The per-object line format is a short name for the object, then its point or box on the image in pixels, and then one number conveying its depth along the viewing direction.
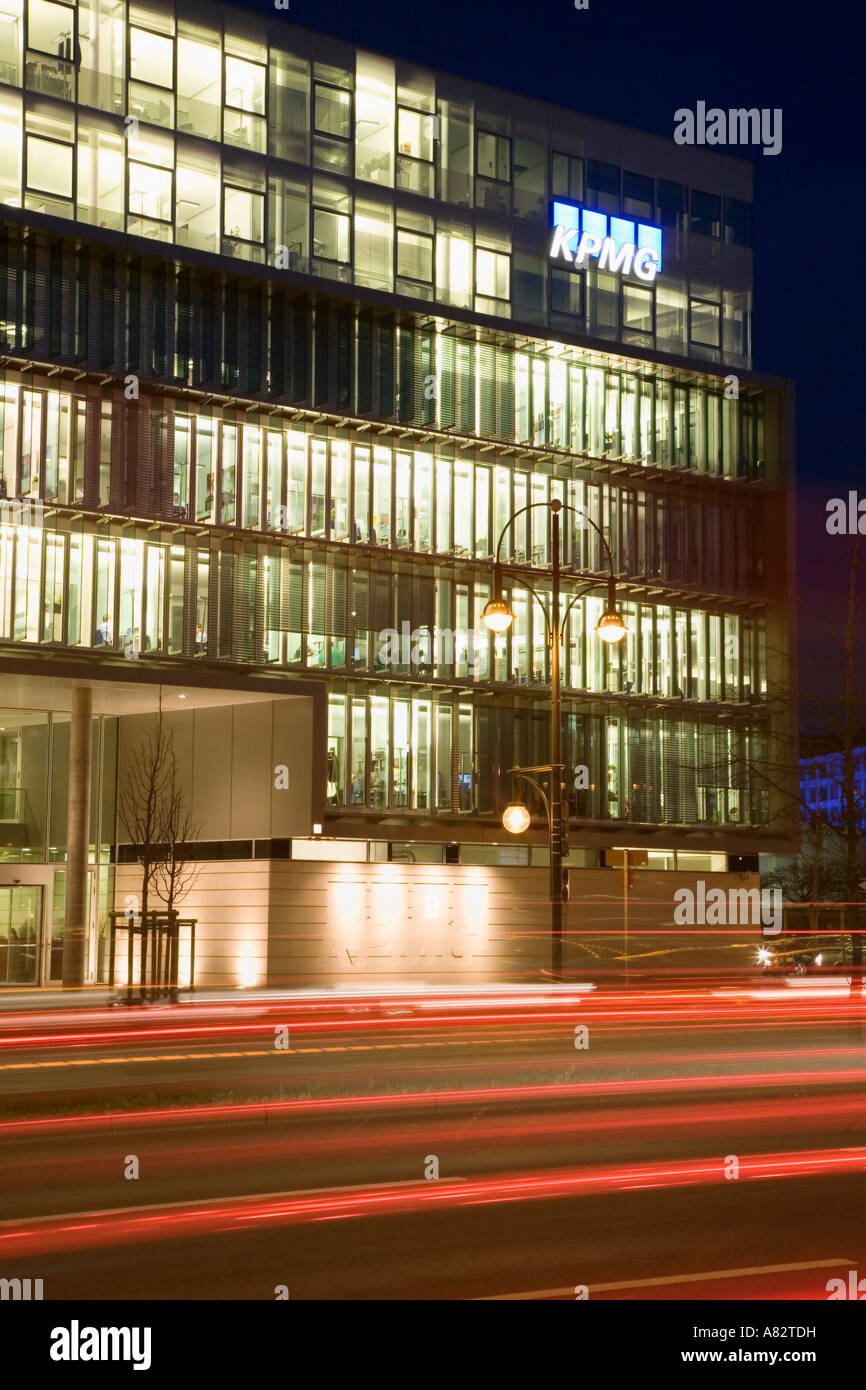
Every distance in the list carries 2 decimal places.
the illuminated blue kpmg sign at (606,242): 53.88
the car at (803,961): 30.80
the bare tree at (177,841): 41.25
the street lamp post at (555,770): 28.06
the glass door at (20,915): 41.72
